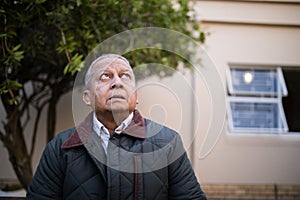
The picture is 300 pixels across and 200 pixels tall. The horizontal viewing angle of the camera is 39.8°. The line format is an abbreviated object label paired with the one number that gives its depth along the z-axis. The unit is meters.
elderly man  1.63
